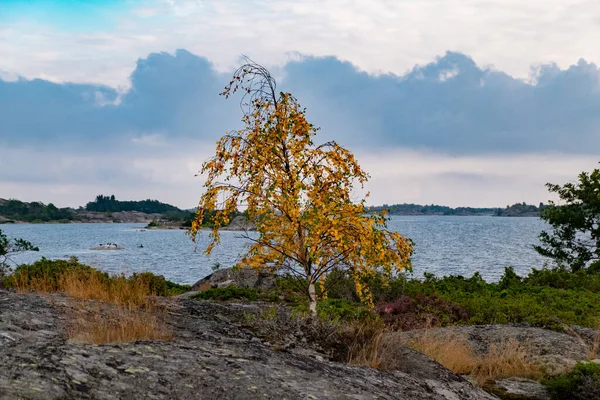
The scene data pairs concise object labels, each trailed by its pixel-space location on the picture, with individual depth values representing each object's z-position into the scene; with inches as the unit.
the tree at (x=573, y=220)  1346.0
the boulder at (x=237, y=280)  969.5
